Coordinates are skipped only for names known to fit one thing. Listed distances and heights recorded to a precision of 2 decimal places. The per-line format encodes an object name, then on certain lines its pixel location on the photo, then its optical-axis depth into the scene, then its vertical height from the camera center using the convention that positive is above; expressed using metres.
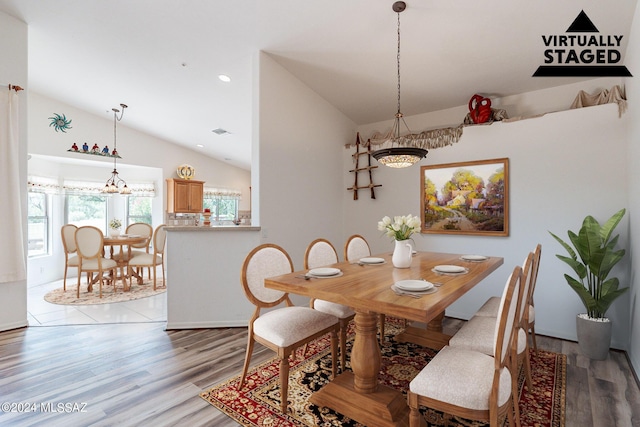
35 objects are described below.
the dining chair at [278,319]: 1.88 -0.69
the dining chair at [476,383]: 1.30 -0.74
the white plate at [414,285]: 1.64 -0.38
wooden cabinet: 6.98 +0.46
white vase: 2.37 -0.31
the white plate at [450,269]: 2.16 -0.38
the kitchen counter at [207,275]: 3.20 -0.63
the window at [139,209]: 7.04 +0.14
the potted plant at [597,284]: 2.56 -0.59
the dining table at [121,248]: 4.94 -0.57
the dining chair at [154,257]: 5.10 -0.71
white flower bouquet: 2.31 -0.09
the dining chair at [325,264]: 2.36 -0.44
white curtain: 3.07 +0.22
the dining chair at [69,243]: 4.92 -0.46
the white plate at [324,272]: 2.04 -0.38
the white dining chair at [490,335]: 1.65 -0.74
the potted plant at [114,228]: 5.42 -0.23
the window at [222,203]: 8.07 +0.34
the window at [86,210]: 6.18 +0.11
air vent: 5.90 +1.63
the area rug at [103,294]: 4.33 -1.21
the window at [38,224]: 5.46 -0.17
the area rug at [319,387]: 1.80 -1.19
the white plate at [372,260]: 2.56 -0.38
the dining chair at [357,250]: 3.00 -0.36
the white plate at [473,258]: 2.67 -0.37
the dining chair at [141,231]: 5.55 -0.30
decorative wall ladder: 4.39 +0.67
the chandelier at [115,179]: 5.78 +0.76
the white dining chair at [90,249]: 4.64 -0.52
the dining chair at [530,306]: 2.16 -0.70
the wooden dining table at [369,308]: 1.49 -0.44
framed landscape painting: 3.48 +0.21
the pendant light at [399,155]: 2.46 +0.50
